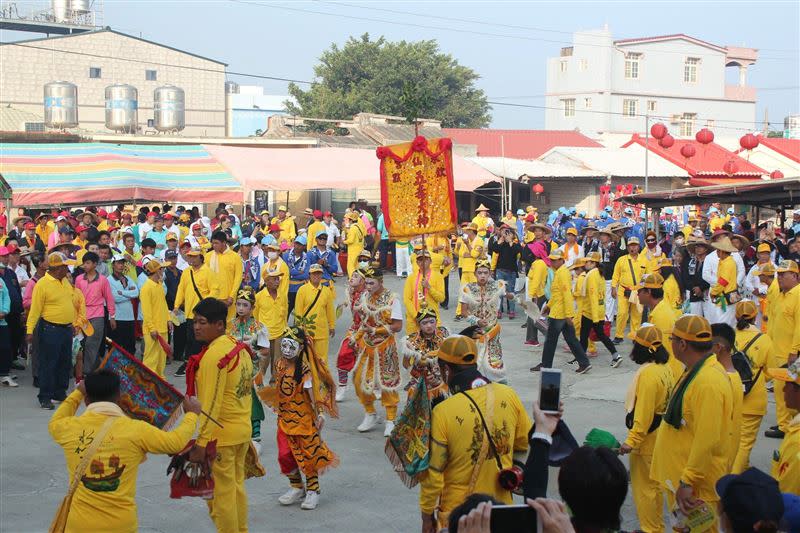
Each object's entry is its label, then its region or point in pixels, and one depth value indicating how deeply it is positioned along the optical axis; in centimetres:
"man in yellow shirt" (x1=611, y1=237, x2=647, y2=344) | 1594
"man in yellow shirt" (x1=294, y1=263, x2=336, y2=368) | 1196
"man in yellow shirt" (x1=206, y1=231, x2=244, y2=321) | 1398
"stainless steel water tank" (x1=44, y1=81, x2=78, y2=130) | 4159
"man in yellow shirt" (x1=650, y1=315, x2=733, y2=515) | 560
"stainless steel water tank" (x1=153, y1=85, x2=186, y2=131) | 4225
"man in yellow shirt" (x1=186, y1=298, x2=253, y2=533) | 656
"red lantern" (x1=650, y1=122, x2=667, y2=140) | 3124
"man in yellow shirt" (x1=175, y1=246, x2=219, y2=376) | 1355
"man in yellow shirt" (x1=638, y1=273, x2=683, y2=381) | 994
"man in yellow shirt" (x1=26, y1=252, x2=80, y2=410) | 1173
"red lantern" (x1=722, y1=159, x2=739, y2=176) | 3803
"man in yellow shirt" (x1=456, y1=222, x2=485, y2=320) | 1802
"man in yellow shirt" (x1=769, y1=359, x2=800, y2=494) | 491
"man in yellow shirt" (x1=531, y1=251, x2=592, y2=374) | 1370
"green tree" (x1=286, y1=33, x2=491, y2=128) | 5638
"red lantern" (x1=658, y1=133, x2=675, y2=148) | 3347
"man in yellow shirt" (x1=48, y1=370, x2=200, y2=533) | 536
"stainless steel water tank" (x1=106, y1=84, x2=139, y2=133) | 4159
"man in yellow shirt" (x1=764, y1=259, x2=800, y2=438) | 992
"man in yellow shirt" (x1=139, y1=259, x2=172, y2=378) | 1273
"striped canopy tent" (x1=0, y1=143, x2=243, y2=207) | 2238
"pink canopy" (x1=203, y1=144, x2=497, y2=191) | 2616
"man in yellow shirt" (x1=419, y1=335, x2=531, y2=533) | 540
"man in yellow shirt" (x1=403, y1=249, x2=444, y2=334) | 1126
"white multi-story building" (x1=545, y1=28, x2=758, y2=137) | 6350
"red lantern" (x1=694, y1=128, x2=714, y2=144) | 3123
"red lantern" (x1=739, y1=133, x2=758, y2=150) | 3445
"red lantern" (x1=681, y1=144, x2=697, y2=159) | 3309
